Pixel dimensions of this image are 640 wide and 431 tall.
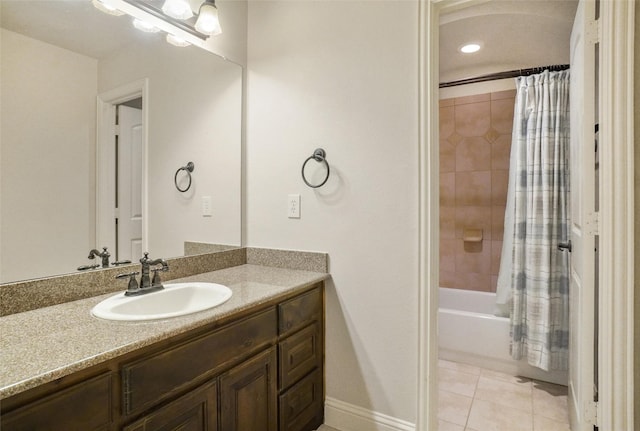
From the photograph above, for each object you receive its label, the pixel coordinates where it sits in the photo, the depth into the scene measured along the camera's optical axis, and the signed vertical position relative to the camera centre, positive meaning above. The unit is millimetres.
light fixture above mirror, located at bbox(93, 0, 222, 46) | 1483 +916
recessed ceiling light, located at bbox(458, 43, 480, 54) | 2584 +1278
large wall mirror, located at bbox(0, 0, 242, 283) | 1193 +329
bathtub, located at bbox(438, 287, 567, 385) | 2350 -933
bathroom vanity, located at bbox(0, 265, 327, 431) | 799 -446
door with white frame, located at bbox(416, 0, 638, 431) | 1269 -42
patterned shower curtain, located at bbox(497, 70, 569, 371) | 2271 -68
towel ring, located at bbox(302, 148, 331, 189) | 1810 +303
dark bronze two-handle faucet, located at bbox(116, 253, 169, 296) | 1375 -269
